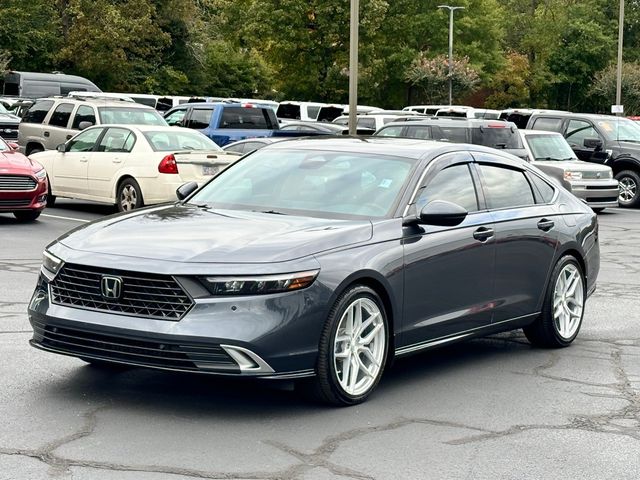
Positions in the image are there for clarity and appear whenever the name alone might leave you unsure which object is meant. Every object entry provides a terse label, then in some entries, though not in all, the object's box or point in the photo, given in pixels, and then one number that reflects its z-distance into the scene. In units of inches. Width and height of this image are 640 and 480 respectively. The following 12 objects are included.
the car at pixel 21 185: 655.1
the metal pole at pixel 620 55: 1744.5
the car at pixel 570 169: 849.5
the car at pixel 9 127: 1344.7
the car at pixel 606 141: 959.6
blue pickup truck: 1018.7
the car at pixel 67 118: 898.7
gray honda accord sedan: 239.8
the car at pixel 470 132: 827.4
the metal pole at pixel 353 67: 919.0
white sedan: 697.0
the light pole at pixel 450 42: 2458.2
